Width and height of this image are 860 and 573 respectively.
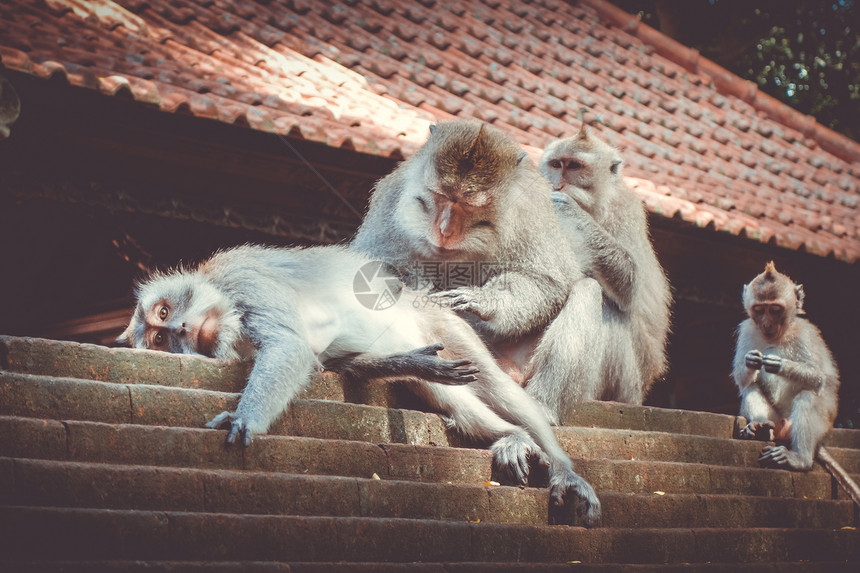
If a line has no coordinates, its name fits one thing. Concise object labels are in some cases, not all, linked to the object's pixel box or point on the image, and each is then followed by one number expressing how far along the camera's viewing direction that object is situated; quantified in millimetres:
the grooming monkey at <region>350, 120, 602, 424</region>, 4820
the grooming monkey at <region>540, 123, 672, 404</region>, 5691
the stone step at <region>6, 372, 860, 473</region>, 3289
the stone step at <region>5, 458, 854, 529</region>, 2895
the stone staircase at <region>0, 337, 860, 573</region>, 2855
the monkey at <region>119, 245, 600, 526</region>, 4055
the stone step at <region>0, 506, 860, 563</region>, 2691
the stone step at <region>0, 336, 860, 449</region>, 3521
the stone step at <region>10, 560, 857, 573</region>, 2553
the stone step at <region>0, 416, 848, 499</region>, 3103
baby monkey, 6426
